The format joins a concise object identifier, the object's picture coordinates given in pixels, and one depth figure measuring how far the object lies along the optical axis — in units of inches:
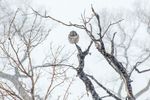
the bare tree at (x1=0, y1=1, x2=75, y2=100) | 1326.3
